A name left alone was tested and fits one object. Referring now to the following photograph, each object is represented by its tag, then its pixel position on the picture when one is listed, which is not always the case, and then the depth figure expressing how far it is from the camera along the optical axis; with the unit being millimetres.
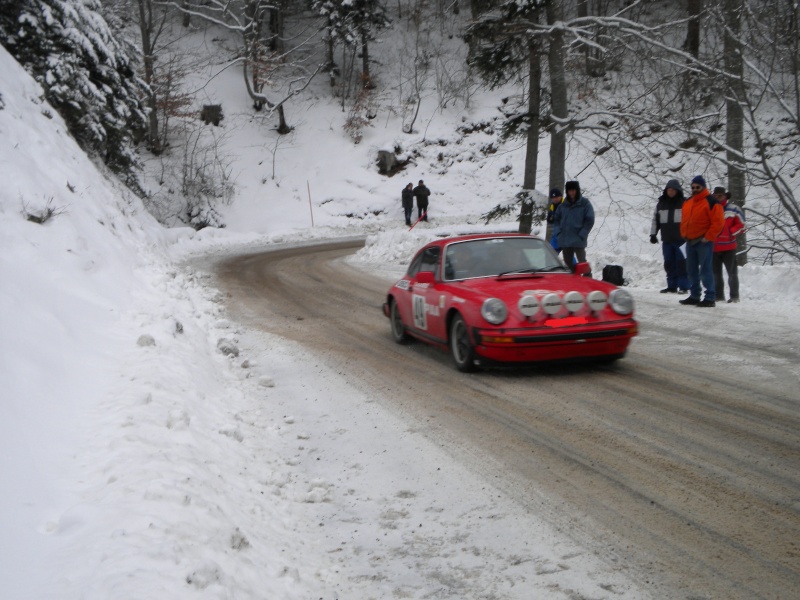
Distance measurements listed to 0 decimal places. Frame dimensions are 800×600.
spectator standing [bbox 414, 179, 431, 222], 33781
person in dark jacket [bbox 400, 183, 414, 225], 33938
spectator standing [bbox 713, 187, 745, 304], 11547
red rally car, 6977
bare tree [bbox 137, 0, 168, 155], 35344
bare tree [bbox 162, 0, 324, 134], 40875
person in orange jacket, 11141
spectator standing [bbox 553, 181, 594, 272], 12258
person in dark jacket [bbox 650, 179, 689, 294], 12688
